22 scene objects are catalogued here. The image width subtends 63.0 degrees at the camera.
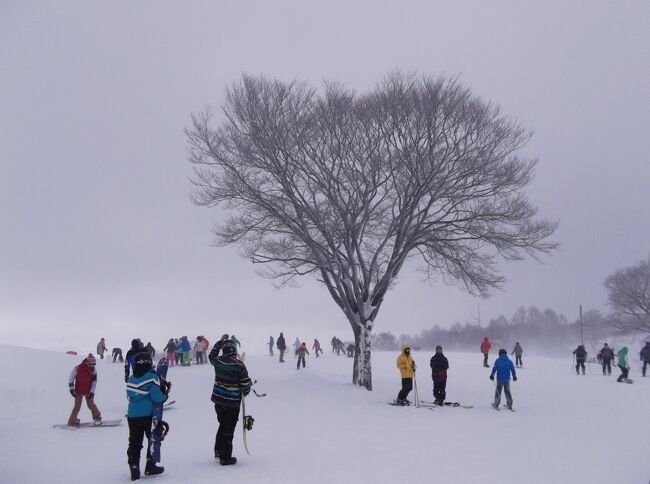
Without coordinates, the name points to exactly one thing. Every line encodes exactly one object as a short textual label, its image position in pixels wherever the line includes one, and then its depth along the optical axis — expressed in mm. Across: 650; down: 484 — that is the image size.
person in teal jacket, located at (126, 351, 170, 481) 7637
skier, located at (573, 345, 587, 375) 27109
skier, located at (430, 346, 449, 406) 16047
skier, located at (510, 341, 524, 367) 30077
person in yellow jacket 15930
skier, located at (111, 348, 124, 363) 31766
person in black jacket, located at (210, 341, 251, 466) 8406
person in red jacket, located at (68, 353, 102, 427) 11930
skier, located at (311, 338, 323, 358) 40438
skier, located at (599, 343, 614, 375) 26656
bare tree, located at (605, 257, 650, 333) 60438
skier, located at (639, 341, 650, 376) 25797
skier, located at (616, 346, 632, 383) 23219
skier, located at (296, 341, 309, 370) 27031
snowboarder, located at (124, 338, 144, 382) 11030
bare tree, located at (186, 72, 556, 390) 17844
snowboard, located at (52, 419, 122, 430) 11820
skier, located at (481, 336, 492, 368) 28719
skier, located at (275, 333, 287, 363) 30891
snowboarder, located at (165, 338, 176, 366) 29719
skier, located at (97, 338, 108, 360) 29531
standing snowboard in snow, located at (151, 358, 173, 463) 8070
